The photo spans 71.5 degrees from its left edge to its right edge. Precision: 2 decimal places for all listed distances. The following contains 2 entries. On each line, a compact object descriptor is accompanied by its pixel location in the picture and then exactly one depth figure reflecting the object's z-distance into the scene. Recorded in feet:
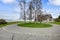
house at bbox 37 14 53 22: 51.77
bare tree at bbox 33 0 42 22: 33.35
